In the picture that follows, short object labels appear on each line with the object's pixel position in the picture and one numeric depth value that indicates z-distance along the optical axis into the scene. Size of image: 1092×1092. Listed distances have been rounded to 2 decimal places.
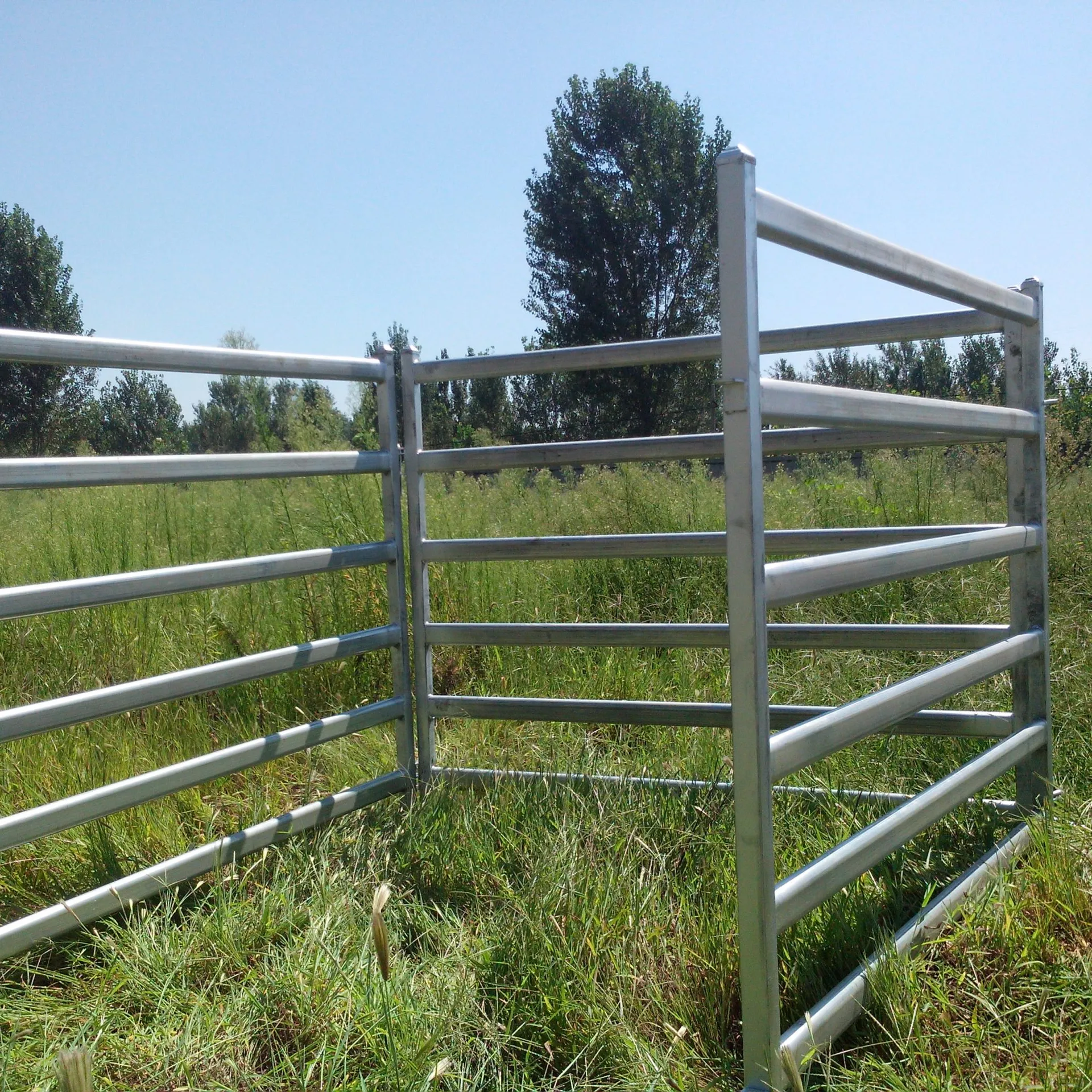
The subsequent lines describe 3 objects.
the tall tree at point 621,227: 33.50
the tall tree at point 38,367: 32.97
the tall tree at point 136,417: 37.59
